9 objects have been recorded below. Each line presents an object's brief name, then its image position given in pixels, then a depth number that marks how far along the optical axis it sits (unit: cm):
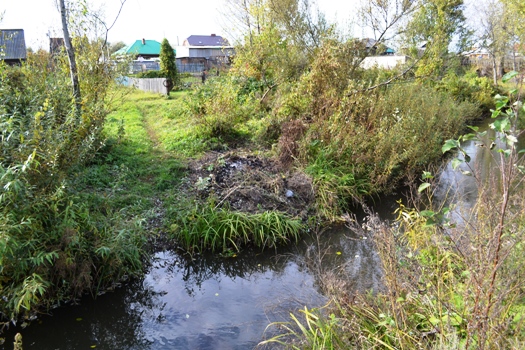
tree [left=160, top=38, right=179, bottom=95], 2136
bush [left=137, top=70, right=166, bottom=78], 2396
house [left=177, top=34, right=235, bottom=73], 3244
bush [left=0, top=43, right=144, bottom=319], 432
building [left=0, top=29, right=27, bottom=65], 2829
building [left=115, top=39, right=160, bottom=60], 4747
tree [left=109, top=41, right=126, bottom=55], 3350
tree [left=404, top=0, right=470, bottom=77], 1656
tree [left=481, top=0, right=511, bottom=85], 2397
